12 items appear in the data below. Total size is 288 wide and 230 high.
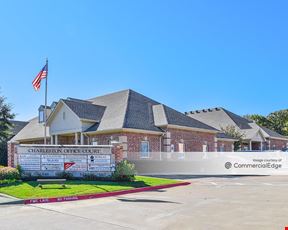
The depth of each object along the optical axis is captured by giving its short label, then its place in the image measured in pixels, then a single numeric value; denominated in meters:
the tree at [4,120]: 34.62
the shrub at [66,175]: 19.15
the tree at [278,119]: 77.12
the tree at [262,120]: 77.32
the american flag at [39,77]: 26.34
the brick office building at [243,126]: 46.31
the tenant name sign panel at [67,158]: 19.27
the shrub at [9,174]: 17.84
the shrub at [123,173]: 19.23
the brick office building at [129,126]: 28.23
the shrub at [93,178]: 19.19
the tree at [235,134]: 43.38
